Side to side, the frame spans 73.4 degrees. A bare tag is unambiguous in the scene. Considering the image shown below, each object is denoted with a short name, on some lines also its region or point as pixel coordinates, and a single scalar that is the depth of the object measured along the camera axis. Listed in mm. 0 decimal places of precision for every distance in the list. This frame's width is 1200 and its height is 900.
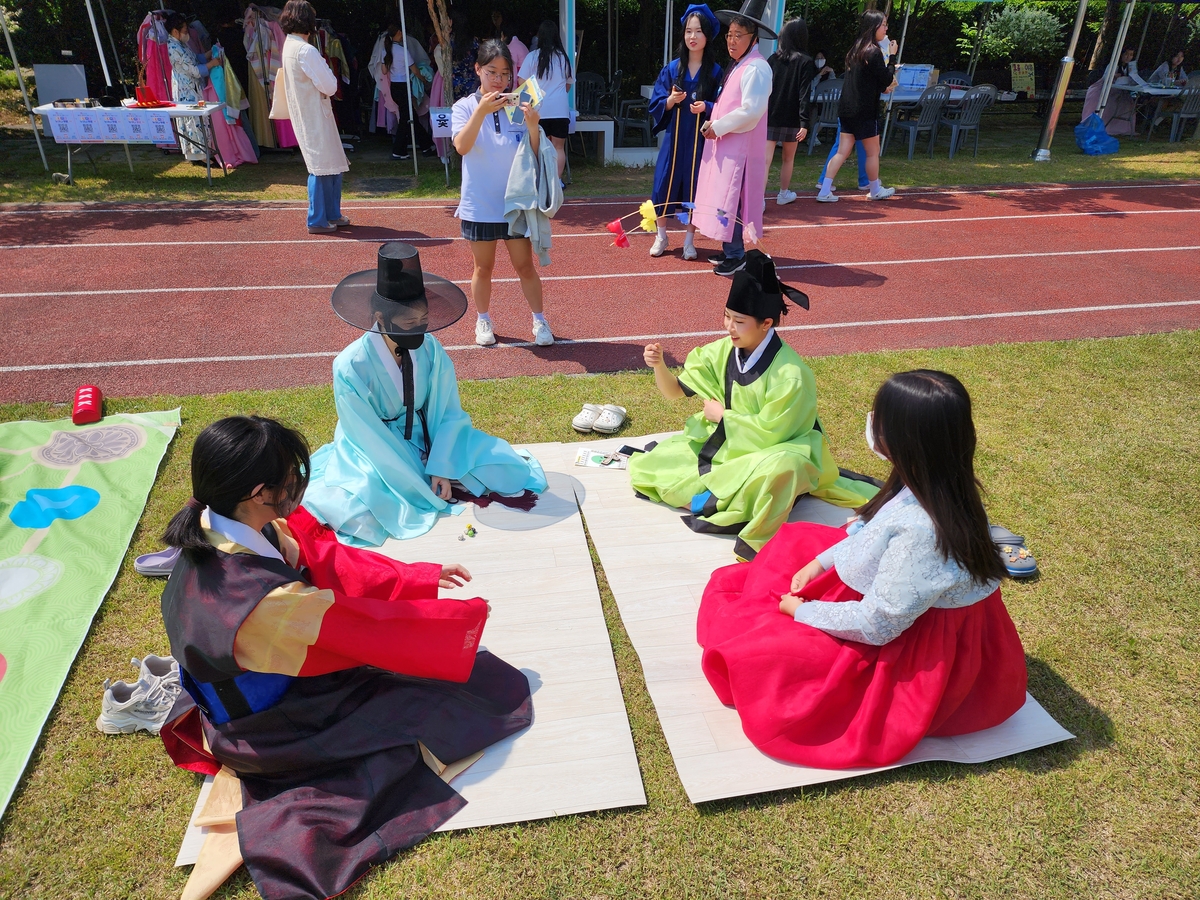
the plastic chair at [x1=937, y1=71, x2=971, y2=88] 14705
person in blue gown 8000
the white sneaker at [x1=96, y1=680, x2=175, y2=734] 3160
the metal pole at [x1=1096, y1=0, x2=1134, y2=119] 13105
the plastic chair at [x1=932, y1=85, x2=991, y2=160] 12789
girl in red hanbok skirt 2623
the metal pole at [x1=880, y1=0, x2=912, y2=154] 13359
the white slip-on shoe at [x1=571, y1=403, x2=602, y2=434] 5398
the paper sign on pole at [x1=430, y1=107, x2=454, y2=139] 10859
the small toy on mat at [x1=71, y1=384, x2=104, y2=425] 5316
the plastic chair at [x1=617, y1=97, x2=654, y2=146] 13547
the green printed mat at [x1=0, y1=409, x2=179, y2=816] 3355
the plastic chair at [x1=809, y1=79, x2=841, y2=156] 13406
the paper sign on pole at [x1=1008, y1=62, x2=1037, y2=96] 16141
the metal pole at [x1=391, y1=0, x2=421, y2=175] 10259
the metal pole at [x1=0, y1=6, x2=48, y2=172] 9952
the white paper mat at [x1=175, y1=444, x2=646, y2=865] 2936
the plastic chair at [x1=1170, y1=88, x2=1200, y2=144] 14180
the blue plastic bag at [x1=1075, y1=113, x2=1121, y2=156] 13742
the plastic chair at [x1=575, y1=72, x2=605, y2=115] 13250
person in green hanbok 4043
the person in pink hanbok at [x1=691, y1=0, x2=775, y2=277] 7238
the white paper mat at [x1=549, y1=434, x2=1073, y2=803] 3018
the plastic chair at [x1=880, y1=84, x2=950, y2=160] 12758
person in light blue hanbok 4082
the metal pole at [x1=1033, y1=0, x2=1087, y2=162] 11391
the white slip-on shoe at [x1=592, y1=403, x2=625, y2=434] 5379
